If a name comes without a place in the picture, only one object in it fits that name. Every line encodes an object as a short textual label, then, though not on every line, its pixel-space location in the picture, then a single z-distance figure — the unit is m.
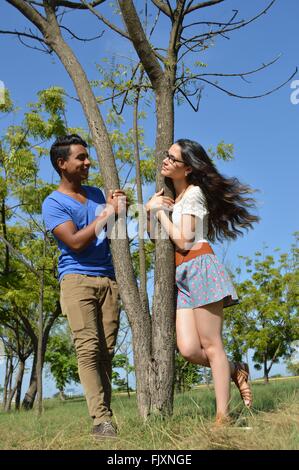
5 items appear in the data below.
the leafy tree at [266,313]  23.45
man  3.82
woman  3.89
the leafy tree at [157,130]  4.24
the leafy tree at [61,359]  34.06
